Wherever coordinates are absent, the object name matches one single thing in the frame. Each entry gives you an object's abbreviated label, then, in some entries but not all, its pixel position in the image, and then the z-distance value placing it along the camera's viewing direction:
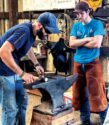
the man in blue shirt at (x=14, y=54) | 2.46
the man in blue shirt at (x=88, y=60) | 3.14
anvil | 2.67
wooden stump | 2.78
